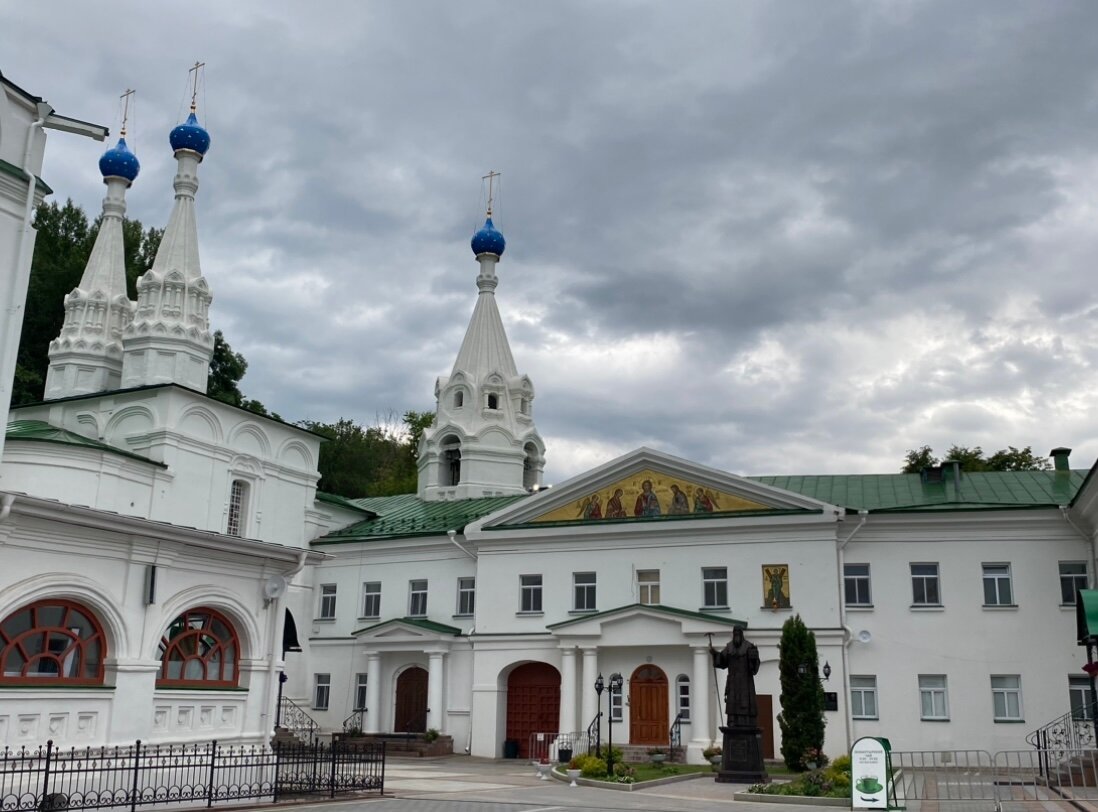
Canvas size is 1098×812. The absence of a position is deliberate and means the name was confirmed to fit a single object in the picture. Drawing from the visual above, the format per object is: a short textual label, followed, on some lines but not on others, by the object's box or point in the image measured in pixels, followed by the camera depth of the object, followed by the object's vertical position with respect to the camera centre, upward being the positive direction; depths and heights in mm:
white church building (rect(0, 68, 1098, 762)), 28078 +3124
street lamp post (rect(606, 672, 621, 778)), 23236 -423
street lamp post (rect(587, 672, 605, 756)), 25625 -1113
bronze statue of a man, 21812 -60
